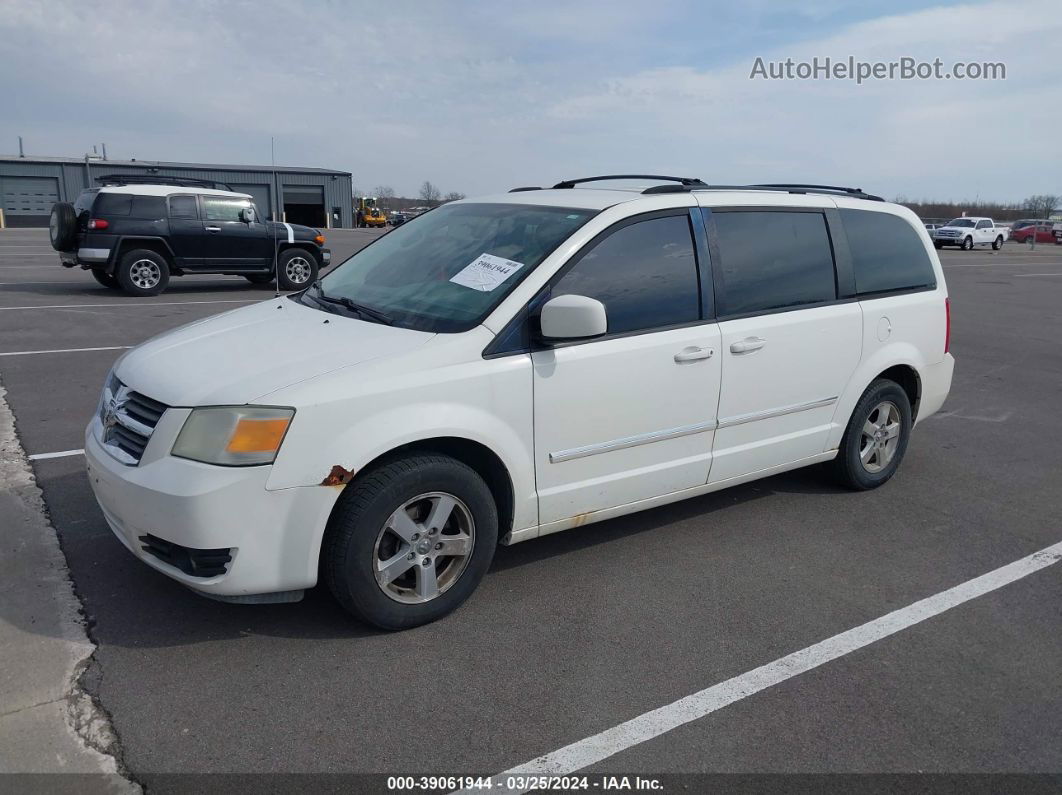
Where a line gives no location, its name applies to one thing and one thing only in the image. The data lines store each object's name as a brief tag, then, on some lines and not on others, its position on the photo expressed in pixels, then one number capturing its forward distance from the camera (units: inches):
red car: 2003.0
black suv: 546.9
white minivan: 125.2
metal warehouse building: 1759.4
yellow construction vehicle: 2297.0
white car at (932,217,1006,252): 1578.5
